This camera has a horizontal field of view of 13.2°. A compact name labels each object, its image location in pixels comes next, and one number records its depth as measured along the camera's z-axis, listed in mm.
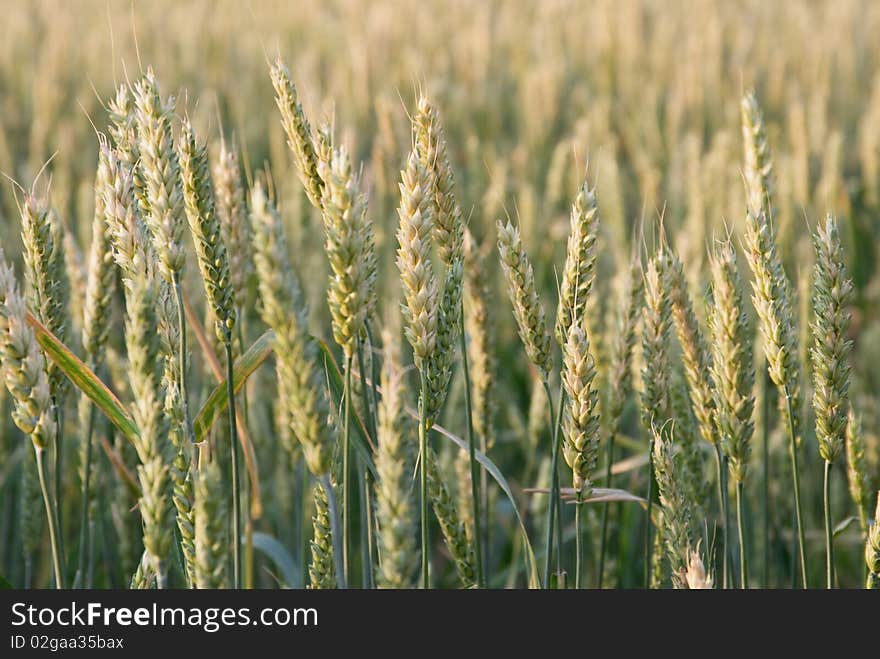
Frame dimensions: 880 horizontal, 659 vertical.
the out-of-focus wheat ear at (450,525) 1317
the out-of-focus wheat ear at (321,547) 1291
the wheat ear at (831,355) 1297
